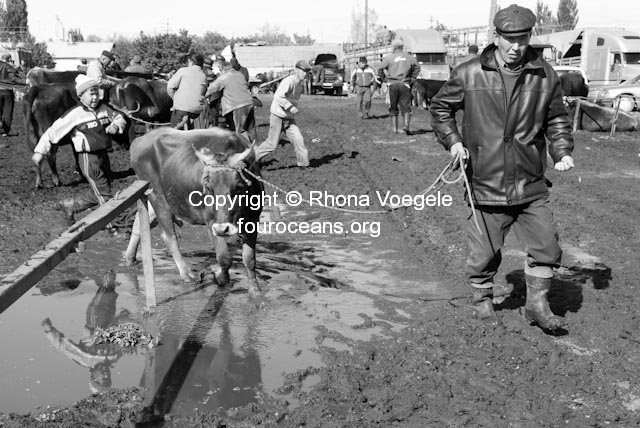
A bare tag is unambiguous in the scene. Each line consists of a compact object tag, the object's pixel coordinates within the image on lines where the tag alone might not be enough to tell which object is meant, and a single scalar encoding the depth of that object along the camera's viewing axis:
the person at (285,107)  13.03
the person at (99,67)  14.70
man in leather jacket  5.46
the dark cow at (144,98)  17.03
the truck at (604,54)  30.11
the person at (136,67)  20.89
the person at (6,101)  19.06
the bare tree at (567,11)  103.50
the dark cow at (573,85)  21.94
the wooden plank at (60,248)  3.75
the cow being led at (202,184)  6.34
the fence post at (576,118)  19.05
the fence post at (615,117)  18.27
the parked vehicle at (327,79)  41.50
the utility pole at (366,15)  72.15
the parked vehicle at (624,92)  22.80
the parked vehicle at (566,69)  25.88
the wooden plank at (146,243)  6.36
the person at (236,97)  13.87
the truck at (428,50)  31.52
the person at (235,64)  14.80
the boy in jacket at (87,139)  8.68
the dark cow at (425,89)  26.81
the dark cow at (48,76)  18.73
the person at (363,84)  23.56
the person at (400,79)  18.58
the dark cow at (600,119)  19.05
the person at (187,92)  14.08
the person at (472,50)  22.45
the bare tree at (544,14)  107.69
